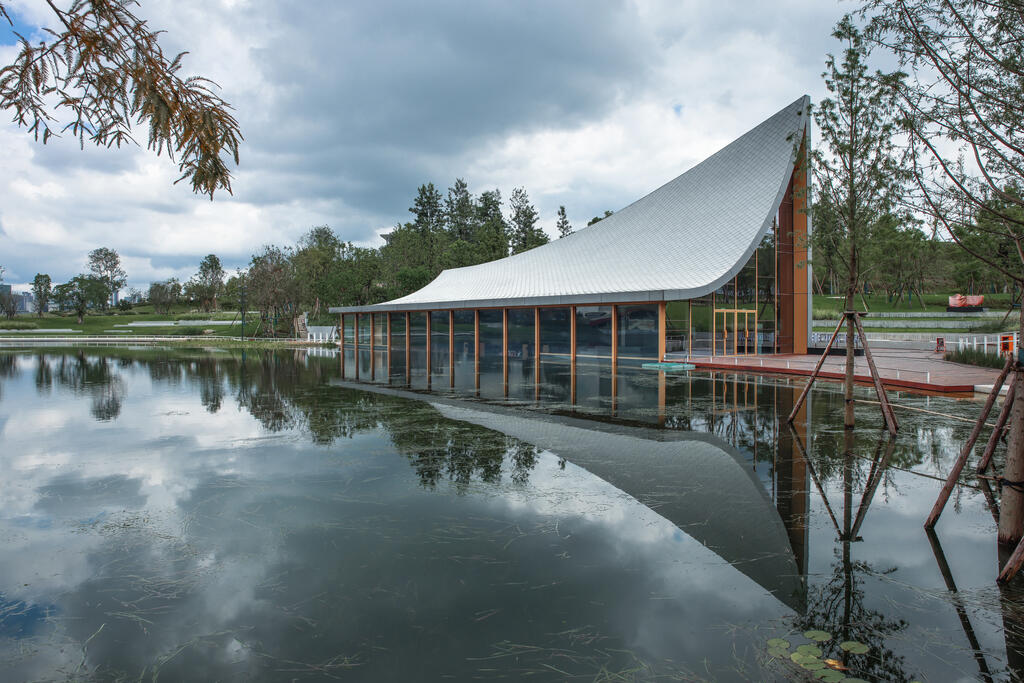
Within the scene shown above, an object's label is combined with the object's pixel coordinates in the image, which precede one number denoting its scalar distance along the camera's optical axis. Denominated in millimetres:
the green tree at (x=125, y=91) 3404
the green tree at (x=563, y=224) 62047
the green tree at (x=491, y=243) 48125
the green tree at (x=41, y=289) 82875
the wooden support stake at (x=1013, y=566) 3869
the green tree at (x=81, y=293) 73000
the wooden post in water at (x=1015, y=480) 4459
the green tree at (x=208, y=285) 85000
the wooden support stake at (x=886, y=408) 8242
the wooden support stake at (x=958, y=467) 4668
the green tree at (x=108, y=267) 86625
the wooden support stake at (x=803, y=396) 8828
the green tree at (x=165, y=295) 84375
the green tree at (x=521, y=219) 61441
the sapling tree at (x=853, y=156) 9078
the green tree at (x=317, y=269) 46150
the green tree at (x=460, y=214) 67562
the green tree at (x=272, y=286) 47219
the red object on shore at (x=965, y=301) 48356
